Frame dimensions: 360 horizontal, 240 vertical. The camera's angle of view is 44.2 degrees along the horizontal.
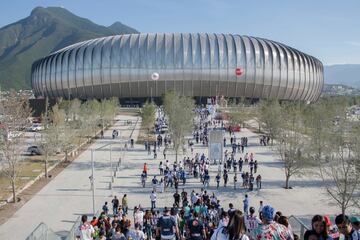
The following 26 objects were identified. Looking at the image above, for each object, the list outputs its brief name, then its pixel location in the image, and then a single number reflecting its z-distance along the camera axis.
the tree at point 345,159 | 24.41
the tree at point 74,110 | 70.75
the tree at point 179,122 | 44.38
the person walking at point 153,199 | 25.98
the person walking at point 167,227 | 14.33
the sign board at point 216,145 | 36.66
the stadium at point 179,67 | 129.25
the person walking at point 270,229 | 7.88
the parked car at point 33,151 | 48.66
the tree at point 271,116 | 52.34
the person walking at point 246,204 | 24.65
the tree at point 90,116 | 60.39
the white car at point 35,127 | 72.57
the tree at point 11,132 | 29.38
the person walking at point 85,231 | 13.88
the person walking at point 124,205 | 24.73
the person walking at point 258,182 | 31.79
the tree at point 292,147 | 33.22
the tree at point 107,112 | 77.94
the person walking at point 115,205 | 24.45
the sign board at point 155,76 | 125.09
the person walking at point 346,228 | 7.86
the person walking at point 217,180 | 31.56
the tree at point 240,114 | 77.19
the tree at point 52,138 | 39.32
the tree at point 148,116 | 67.00
